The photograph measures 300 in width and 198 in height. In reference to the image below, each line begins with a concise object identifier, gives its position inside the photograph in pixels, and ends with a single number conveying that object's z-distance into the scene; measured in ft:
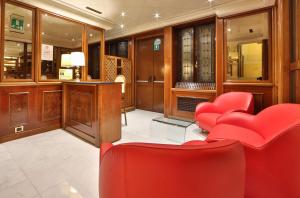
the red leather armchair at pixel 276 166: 4.08
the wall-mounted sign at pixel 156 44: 18.08
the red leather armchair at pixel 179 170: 2.12
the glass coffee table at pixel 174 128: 8.59
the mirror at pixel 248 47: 11.87
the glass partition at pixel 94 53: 17.27
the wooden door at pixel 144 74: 19.08
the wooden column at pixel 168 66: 15.75
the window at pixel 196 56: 14.58
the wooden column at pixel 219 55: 12.88
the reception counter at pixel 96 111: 8.67
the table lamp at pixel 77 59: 12.16
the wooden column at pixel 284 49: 6.24
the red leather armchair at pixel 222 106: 9.78
